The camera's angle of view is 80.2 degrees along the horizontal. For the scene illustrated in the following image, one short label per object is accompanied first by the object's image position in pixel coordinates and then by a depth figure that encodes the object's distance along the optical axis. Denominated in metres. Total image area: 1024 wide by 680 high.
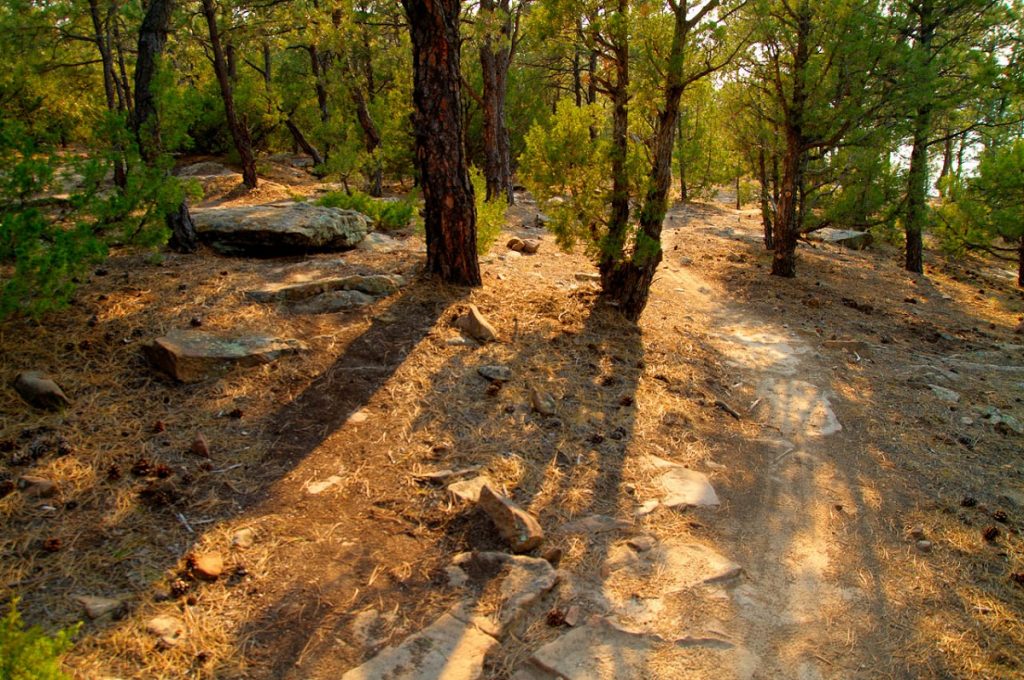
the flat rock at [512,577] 2.98
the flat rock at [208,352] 4.35
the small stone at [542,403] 4.88
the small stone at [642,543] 3.57
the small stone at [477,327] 5.80
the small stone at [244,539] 3.15
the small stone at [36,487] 3.20
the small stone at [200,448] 3.72
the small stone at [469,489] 3.68
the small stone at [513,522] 3.33
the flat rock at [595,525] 3.68
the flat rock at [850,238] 17.67
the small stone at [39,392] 3.79
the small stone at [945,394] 6.34
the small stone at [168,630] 2.57
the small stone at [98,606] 2.62
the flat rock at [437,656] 2.58
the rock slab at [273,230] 7.10
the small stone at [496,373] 5.14
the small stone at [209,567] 2.92
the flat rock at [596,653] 2.68
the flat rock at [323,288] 5.79
